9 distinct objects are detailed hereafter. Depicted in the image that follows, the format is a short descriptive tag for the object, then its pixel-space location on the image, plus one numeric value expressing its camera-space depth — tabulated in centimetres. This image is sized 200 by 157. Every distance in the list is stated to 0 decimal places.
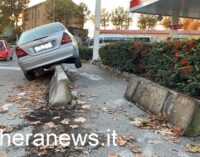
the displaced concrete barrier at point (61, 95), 401
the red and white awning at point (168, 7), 1103
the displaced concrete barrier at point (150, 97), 370
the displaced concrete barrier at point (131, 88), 446
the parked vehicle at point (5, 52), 1401
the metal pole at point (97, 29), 1214
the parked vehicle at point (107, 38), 1973
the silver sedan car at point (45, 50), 624
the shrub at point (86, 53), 1471
